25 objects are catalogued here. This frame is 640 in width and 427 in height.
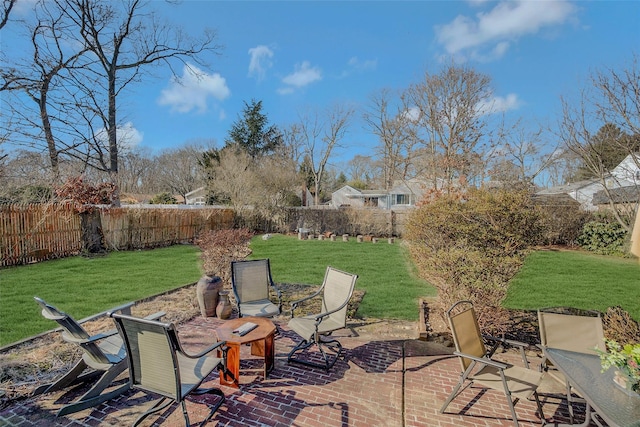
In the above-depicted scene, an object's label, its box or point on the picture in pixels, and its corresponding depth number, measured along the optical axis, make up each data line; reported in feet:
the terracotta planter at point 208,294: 16.70
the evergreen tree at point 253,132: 97.71
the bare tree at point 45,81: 36.52
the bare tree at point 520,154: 51.65
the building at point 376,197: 104.68
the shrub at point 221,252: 20.38
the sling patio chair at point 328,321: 12.34
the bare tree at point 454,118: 51.55
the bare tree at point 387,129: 82.91
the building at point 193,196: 105.09
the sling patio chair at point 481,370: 9.05
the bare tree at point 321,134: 104.78
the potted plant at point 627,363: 6.54
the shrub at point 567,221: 46.24
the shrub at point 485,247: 13.91
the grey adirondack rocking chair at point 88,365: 8.98
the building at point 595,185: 39.06
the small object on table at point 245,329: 11.14
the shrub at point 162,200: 82.89
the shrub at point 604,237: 41.47
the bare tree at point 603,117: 32.68
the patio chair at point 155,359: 7.80
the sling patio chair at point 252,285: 15.47
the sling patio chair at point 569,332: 10.90
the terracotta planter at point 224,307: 16.43
